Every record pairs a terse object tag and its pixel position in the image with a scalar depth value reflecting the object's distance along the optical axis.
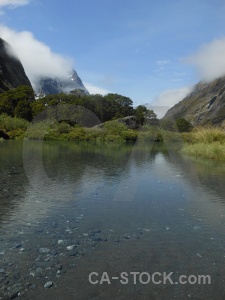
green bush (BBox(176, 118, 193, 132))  112.97
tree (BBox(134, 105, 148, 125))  115.92
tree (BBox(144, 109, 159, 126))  105.97
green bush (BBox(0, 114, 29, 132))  74.75
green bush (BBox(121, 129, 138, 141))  77.12
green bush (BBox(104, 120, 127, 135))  77.47
